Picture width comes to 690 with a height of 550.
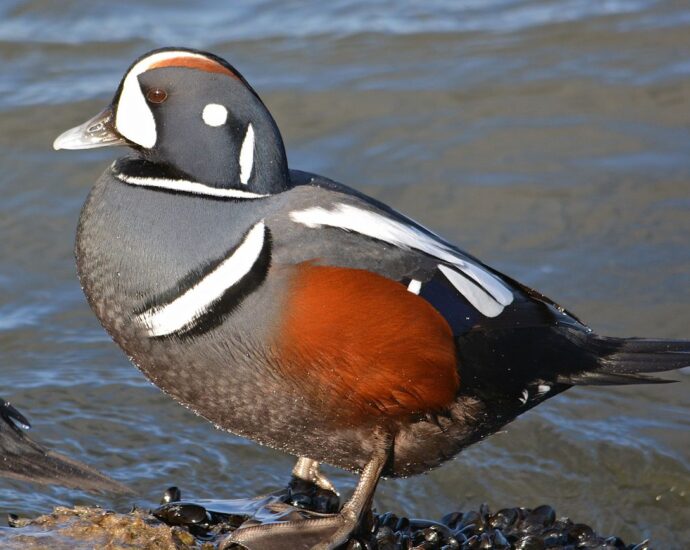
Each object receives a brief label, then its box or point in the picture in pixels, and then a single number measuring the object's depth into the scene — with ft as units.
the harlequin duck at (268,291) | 28.68
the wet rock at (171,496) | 33.53
